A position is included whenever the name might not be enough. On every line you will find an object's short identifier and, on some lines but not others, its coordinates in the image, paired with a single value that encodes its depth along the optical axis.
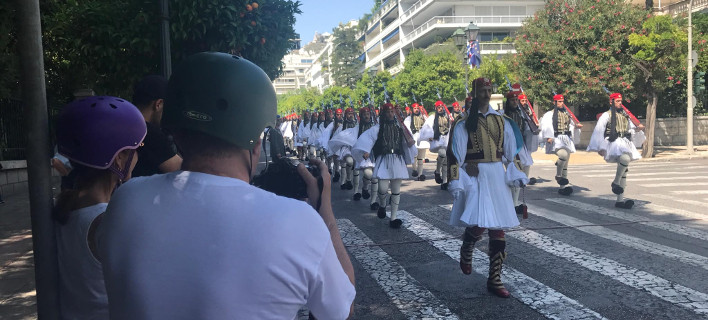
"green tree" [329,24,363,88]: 85.75
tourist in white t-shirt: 1.16
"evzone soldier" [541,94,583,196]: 11.74
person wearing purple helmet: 1.88
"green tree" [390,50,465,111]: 42.28
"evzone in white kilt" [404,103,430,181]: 15.02
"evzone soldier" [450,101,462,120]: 18.16
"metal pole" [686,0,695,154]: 19.39
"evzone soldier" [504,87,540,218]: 8.90
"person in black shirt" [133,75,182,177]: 2.79
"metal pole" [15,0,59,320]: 1.89
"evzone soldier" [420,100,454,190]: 13.43
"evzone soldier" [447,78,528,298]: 4.99
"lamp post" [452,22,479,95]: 17.67
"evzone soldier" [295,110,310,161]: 23.50
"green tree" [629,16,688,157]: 19.95
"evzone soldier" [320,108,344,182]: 15.65
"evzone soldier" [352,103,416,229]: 8.97
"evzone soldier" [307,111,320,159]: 21.03
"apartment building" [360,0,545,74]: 54.34
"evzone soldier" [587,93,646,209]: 9.65
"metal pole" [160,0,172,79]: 5.79
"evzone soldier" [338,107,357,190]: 13.39
